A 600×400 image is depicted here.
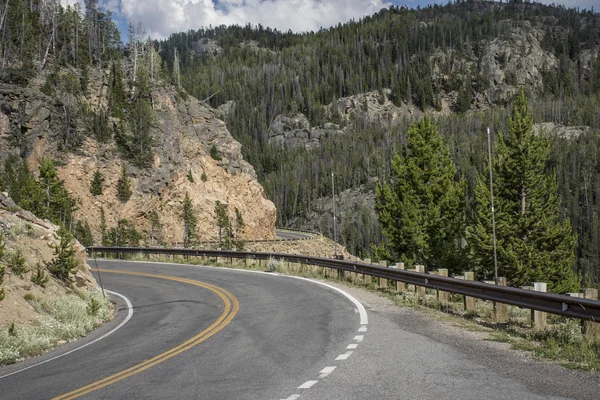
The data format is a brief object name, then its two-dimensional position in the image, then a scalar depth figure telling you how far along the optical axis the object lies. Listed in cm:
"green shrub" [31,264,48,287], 1305
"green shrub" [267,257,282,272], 2270
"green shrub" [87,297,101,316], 1285
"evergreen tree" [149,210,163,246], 4950
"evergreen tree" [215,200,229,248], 5471
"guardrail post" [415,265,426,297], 1320
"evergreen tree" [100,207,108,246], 4502
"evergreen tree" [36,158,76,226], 3962
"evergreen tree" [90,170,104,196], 4722
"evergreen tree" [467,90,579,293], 3062
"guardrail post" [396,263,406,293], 1437
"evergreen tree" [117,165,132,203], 4925
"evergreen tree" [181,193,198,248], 5188
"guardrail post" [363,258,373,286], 1666
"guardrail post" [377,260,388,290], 1569
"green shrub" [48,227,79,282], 1465
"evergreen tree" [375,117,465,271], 3262
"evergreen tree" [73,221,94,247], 4284
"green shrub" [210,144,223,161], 6391
